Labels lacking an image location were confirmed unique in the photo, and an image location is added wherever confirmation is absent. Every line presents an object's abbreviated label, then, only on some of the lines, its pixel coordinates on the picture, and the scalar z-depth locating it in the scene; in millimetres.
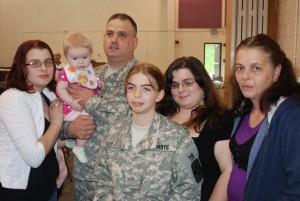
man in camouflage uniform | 2307
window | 9406
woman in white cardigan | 1862
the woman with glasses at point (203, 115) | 1989
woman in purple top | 1525
